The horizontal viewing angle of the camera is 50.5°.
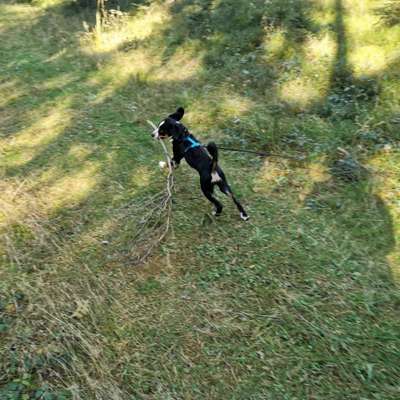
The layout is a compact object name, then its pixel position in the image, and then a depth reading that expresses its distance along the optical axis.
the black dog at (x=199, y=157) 4.79
